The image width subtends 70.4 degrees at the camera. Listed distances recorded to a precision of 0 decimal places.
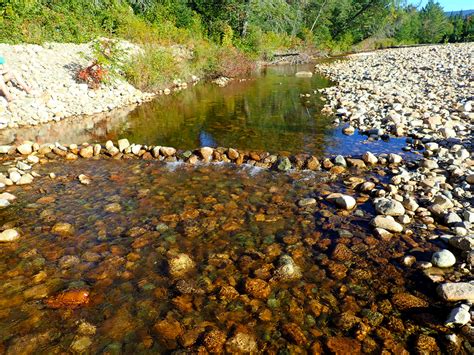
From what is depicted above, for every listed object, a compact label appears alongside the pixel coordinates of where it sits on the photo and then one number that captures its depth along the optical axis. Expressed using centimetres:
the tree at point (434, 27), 5844
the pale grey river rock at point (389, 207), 489
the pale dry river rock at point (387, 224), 456
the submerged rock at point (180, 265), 388
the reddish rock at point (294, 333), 300
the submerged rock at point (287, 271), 376
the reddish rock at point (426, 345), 286
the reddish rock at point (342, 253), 407
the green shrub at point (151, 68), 1429
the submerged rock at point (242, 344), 292
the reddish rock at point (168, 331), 300
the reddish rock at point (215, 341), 294
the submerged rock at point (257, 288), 351
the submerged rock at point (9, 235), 445
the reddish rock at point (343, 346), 289
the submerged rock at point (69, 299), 339
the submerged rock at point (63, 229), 464
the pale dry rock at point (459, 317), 304
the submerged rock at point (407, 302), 334
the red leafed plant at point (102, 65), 1262
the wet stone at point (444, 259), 382
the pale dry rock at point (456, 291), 330
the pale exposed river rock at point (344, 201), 518
